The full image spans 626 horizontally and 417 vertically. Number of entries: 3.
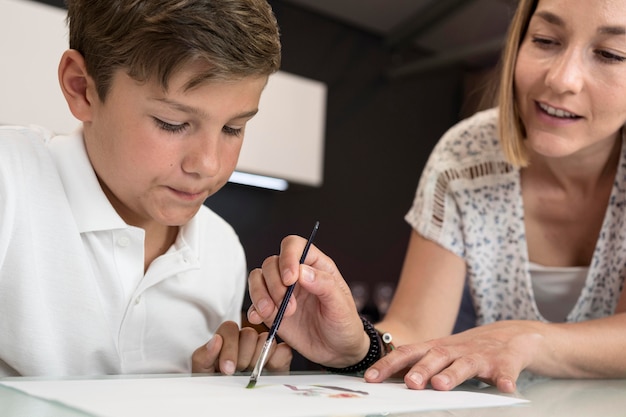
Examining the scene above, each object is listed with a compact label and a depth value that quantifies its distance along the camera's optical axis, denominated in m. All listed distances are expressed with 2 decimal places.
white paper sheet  0.70
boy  1.06
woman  1.25
